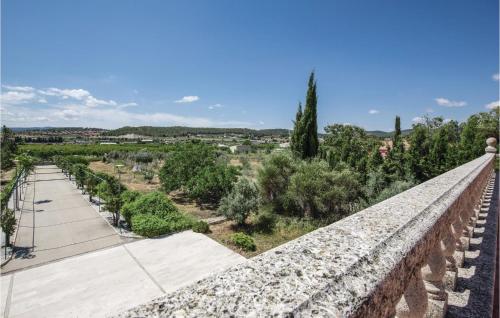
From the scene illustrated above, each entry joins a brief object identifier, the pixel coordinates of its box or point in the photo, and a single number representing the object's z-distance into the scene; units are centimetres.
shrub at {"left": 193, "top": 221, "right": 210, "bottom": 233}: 1331
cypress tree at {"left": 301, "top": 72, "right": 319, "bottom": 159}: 1939
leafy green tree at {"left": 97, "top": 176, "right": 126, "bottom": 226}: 1390
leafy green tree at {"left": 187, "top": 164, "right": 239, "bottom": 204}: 1820
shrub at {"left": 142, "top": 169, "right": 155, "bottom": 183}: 2851
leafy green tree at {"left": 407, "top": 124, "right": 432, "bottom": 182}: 2105
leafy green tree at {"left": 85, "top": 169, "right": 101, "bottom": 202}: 1952
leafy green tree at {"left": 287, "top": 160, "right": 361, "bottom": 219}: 1474
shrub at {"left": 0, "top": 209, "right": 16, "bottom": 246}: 1059
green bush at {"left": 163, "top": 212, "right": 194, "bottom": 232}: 1343
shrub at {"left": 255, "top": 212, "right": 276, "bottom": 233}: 1437
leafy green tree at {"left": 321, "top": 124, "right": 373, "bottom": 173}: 2186
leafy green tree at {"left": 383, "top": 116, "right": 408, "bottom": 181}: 2120
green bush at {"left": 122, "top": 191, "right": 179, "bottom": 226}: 1412
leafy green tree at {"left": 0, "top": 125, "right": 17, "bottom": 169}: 3382
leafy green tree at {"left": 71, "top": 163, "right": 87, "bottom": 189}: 2319
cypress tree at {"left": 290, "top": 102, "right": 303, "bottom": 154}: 1953
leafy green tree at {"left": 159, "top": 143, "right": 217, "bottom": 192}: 2034
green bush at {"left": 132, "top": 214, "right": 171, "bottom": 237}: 1259
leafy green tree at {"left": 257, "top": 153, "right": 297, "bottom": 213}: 1670
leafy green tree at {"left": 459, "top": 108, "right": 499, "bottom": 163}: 1778
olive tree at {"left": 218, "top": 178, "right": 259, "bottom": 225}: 1447
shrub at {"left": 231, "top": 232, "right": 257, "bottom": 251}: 1134
